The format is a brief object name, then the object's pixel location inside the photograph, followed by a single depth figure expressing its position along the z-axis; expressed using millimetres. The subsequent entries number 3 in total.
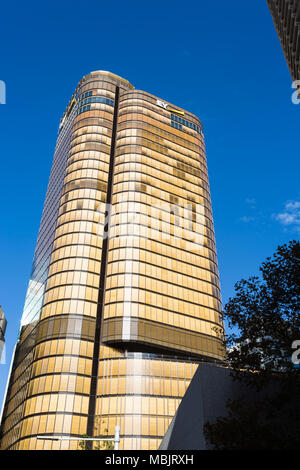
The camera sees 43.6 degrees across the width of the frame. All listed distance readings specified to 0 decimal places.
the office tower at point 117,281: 63688
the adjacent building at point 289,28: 40016
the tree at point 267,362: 17469
